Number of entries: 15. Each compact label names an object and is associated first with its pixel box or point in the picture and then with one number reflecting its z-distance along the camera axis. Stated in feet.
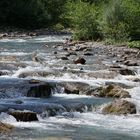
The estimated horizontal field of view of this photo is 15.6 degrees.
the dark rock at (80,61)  102.74
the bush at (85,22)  150.20
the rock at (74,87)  75.51
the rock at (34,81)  76.55
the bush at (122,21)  140.56
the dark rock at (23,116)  56.39
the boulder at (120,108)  61.62
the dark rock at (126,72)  90.32
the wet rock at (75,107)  63.46
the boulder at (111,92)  72.18
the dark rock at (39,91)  71.61
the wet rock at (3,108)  59.39
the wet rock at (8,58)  103.65
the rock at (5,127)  50.78
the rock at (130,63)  102.78
